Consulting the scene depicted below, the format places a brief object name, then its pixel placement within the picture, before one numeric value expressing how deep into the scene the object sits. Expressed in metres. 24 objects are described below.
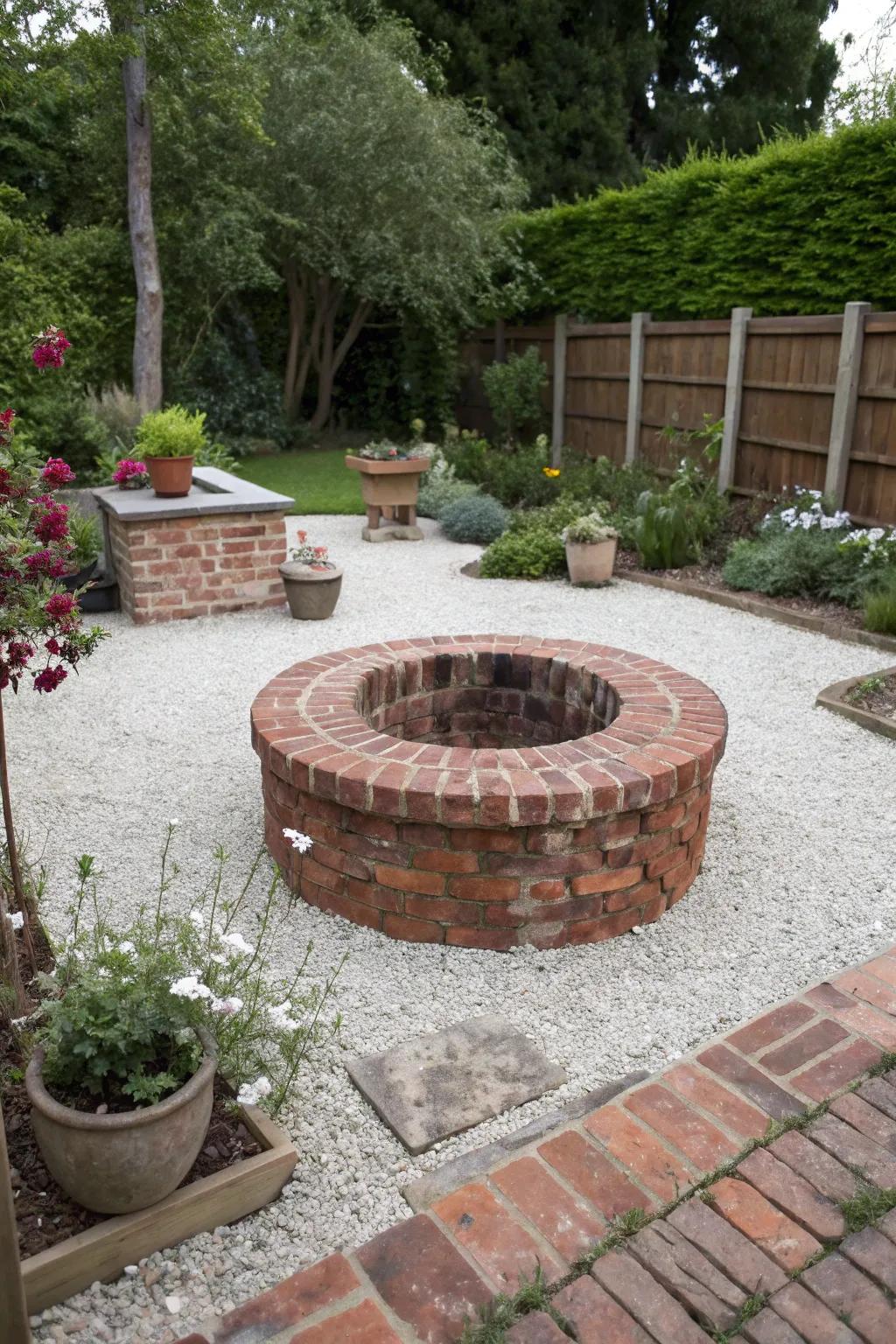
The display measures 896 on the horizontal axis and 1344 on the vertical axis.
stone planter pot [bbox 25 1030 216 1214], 1.77
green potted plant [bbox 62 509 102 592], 6.79
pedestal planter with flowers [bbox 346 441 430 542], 8.90
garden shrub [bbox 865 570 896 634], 5.91
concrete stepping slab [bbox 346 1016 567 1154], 2.24
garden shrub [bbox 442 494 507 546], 9.10
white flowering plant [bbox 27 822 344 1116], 1.90
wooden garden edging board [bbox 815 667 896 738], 4.66
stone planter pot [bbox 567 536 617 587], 7.34
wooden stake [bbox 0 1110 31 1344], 1.43
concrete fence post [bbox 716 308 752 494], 8.30
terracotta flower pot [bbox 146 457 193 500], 6.77
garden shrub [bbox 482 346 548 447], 11.20
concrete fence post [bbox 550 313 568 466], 11.05
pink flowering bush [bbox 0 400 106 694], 2.31
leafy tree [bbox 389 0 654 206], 16.58
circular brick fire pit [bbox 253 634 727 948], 2.78
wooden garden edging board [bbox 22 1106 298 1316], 1.78
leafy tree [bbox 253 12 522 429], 11.77
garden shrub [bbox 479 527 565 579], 7.73
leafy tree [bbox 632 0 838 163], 18.20
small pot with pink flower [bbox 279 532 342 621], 6.52
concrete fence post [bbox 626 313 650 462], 9.63
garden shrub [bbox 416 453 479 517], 9.96
